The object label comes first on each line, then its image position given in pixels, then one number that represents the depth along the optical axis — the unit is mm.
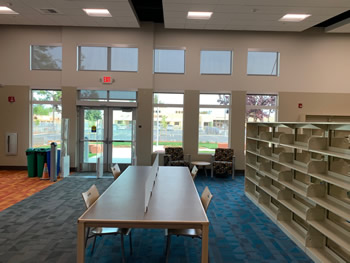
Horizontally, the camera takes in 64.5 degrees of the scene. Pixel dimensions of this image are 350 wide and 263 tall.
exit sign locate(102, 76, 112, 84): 9039
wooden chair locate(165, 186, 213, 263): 3219
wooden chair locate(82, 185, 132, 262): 3246
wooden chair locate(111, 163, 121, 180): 5191
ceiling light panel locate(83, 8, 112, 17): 7309
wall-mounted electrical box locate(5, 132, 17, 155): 9161
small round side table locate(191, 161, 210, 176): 8656
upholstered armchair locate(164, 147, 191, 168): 8898
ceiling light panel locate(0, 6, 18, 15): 7328
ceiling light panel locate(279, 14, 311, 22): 7362
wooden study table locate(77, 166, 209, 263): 2602
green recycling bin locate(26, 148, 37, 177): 8211
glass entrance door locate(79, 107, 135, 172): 9281
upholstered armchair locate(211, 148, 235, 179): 8656
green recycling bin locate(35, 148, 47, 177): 8195
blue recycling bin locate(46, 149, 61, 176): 8062
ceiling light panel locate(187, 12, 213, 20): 7371
